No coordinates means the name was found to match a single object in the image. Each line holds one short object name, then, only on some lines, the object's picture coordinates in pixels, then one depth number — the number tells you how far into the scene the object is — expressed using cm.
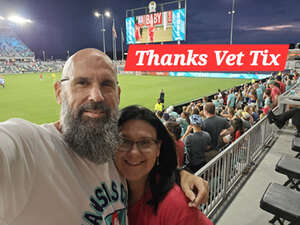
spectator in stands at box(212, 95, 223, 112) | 877
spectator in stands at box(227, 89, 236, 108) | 944
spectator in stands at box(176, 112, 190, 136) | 618
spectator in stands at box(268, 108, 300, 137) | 349
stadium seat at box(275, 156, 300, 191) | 281
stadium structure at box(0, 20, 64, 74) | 6838
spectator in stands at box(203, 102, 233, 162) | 452
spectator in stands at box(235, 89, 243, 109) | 953
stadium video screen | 3944
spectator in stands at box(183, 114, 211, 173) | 369
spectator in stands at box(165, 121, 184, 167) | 342
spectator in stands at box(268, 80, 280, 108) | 820
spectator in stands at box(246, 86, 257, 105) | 929
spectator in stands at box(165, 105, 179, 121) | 678
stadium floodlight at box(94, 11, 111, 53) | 3677
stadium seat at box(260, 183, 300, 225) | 221
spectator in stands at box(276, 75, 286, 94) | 996
